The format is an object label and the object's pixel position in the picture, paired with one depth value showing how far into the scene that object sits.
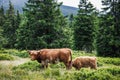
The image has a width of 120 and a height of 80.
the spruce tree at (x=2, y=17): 66.13
